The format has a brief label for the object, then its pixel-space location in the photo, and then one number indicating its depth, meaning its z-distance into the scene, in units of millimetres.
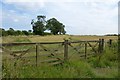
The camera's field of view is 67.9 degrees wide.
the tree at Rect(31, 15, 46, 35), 39074
